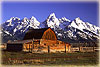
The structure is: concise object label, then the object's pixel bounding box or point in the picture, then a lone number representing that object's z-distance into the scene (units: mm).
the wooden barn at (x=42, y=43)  46081
